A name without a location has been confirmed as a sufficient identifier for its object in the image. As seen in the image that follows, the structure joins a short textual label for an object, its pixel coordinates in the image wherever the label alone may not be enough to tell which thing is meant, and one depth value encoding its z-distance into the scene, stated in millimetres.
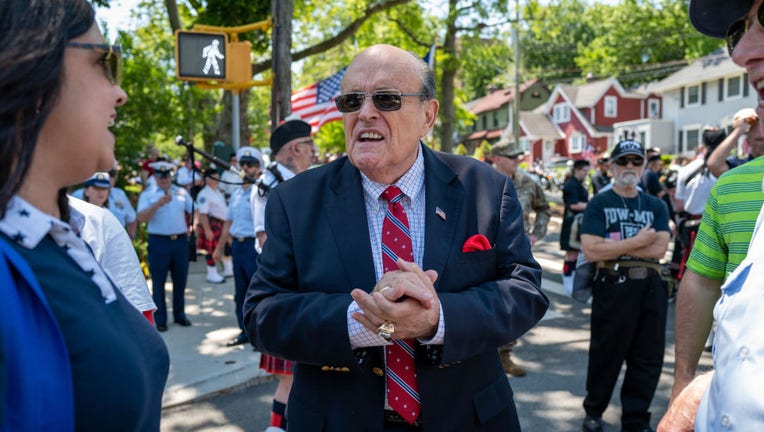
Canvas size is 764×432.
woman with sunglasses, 1108
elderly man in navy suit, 2090
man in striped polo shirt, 2254
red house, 56938
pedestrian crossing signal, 7762
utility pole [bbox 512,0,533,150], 29094
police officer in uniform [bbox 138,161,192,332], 7879
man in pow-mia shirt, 4707
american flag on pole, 10844
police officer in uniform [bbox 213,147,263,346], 7217
